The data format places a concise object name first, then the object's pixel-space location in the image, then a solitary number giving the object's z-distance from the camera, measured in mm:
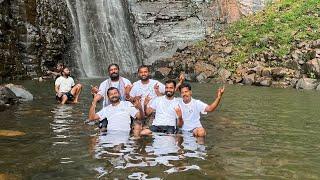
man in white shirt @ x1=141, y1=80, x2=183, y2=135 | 10117
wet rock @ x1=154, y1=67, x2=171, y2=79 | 33969
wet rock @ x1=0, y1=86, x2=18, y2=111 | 14581
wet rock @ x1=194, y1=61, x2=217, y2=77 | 32875
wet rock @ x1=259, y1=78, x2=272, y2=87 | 28734
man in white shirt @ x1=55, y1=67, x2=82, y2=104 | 16844
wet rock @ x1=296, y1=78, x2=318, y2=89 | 26733
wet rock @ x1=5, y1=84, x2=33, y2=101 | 16922
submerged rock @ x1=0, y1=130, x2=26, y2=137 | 9792
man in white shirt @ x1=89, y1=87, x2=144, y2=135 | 10156
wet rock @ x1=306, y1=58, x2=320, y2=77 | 28586
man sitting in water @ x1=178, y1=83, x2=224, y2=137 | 10172
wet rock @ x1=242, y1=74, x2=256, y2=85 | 29955
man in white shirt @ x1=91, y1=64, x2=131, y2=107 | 11234
